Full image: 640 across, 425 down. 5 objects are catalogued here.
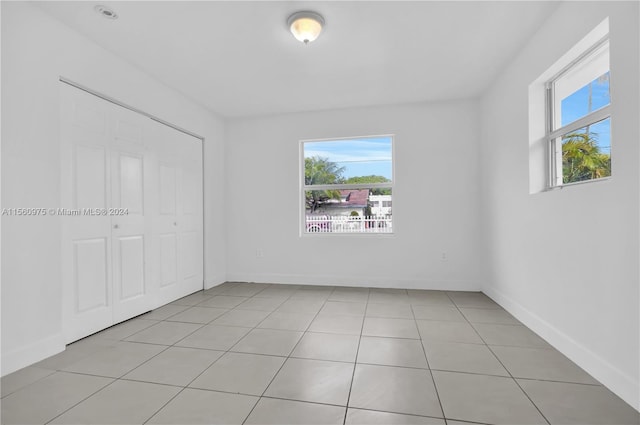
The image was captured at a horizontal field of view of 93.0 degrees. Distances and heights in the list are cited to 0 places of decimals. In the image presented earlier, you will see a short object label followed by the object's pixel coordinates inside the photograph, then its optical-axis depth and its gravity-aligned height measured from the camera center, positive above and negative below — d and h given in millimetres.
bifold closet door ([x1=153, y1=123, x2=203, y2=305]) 3490 -23
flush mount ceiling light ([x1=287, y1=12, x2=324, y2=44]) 2298 +1443
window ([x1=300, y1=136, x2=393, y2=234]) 4406 +386
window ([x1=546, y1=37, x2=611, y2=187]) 2025 +659
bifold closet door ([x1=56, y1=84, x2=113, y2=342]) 2430 -20
